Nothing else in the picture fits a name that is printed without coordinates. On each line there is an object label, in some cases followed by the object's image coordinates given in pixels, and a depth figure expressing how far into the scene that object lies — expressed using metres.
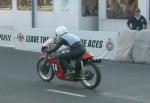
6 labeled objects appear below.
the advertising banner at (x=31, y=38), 20.11
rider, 11.70
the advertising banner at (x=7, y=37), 21.75
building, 23.94
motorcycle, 11.47
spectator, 19.48
